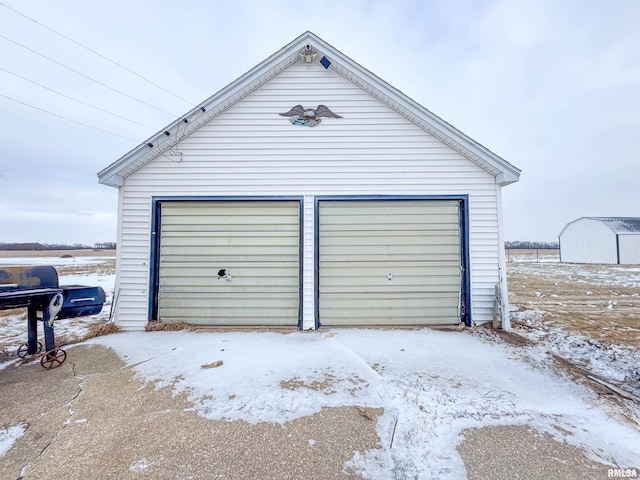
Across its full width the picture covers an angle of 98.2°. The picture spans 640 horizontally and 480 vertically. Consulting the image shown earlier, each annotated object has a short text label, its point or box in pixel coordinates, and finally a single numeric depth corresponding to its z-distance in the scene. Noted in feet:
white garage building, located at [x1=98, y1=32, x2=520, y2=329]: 19.42
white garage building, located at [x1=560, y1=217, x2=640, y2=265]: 78.43
